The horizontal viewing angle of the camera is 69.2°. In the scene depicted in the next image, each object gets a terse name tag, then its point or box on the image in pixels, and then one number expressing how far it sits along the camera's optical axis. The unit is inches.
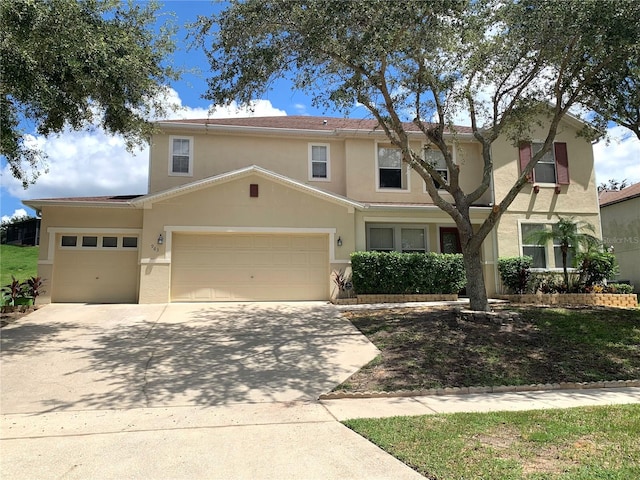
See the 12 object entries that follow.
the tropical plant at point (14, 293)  517.7
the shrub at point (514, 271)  639.5
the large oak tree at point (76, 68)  328.8
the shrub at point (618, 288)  625.6
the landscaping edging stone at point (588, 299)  592.4
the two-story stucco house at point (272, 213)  583.2
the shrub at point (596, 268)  622.8
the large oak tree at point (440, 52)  362.3
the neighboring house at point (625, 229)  874.8
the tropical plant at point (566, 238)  612.4
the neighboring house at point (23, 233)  1188.5
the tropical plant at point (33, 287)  539.5
